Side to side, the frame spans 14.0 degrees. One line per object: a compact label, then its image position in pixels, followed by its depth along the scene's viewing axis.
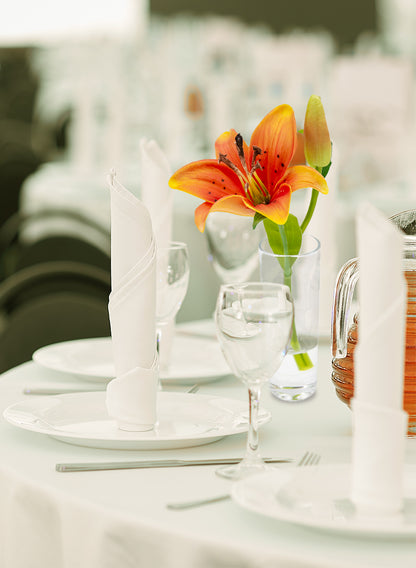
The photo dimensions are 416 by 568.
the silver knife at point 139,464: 1.60
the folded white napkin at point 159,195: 2.00
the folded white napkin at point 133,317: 1.69
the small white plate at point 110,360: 1.94
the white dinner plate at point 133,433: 1.65
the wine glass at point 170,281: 1.90
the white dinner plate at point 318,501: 1.43
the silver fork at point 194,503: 1.50
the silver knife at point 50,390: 1.88
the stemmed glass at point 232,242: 2.27
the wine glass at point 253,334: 1.55
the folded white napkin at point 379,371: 1.45
